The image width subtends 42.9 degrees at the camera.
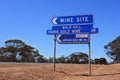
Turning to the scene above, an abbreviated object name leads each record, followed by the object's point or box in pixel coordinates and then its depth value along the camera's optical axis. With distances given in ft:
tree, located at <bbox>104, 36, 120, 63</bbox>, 140.61
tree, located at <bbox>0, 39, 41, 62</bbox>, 156.34
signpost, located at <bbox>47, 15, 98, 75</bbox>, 38.03
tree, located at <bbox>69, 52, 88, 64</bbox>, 185.67
